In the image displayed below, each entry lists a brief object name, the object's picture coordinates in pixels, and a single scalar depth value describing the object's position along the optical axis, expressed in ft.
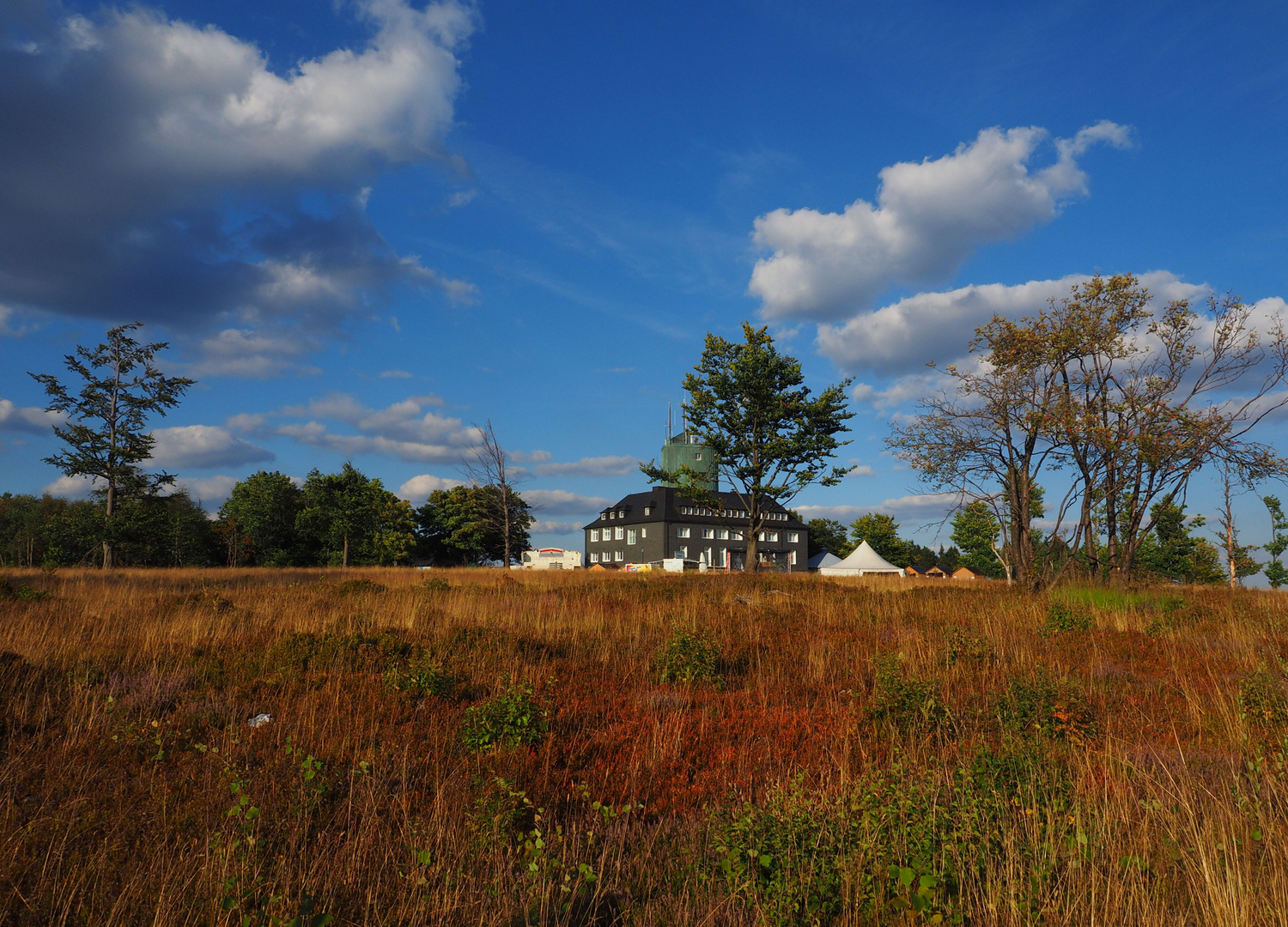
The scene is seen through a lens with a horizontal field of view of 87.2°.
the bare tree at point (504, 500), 140.56
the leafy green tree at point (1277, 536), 177.28
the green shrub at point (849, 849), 11.05
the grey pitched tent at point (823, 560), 217.97
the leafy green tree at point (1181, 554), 214.69
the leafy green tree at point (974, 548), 270.87
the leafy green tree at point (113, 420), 117.29
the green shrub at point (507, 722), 19.36
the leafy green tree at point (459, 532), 227.20
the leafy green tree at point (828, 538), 304.91
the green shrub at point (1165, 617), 39.73
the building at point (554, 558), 225.15
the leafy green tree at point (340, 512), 196.34
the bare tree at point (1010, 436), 64.39
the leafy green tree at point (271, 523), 196.75
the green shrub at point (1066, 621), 41.68
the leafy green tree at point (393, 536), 205.87
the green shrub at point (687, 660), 28.76
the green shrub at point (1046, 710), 20.59
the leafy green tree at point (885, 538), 296.10
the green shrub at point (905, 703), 21.98
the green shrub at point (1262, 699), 22.12
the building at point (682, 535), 249.96
